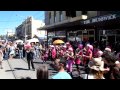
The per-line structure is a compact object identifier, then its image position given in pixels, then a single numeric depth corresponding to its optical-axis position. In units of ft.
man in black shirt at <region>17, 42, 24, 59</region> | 29.41
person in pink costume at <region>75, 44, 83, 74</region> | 15.59
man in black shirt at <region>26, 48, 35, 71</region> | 18.40
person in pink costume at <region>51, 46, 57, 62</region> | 21.81
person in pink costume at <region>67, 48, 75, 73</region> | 14.75
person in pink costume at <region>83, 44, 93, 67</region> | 14.71
